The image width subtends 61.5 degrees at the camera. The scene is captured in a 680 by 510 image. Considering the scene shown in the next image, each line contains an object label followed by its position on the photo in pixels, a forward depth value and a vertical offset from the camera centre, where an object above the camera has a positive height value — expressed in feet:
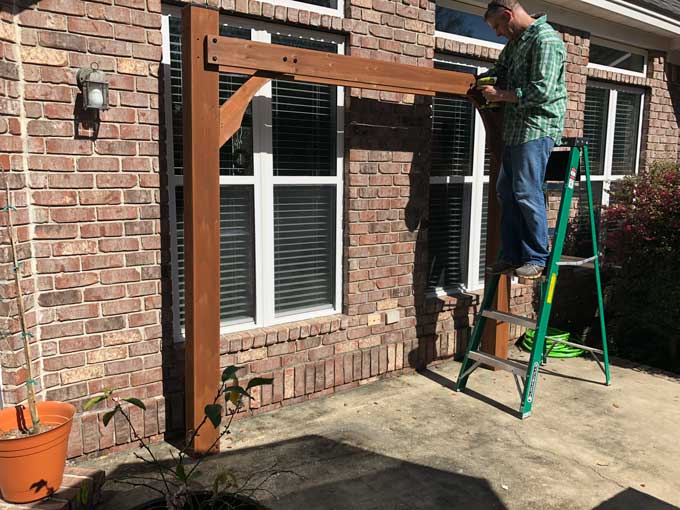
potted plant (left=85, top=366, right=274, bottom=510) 7.28 -4.06
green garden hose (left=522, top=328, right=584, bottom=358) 17.98 -5.00
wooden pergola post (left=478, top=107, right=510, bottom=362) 14.98 -1.34
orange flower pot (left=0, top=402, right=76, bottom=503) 8.59 -4.22
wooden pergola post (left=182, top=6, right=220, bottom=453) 10.25 -0.63
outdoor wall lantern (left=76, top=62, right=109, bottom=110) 9.98 +1.72
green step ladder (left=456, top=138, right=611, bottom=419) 13.39 -2.62
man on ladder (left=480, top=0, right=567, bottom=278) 12.74 +1.85
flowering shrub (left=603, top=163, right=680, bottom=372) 17.08 -2.33
